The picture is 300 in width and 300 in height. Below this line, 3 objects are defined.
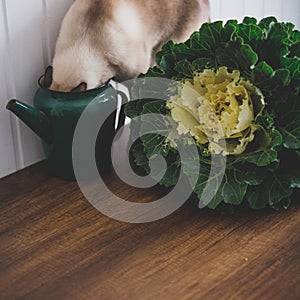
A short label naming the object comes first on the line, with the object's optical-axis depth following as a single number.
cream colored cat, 1.53
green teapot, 1.50
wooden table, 1.31
